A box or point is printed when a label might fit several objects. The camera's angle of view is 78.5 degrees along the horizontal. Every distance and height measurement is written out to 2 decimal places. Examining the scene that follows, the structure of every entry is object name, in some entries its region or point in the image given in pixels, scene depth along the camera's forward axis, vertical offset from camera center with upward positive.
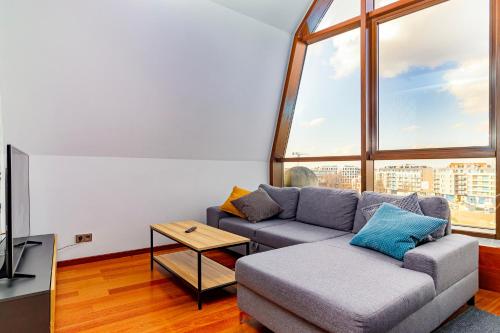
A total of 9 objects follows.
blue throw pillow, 2.01 -0.47
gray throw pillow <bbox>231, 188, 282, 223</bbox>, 3.34 -0.46
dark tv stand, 1.48 -0.68
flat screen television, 1.65 -0.27
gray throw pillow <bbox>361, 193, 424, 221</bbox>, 2.33 -0.33
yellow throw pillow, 3.53 -0.46
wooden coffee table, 2.32 -0.90
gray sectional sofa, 1.39 -0.63
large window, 2.70 +0.69
